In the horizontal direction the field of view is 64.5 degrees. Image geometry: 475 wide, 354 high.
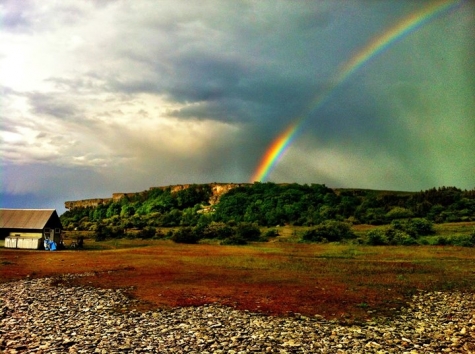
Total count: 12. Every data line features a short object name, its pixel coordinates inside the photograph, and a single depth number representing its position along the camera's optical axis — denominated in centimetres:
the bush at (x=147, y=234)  10469
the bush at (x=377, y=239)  7831
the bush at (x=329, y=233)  8600
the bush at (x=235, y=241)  9069
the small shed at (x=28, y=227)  7094
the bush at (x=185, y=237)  9419
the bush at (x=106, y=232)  10494
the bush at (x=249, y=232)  9562
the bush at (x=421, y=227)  8362
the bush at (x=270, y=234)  9725
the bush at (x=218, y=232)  9858
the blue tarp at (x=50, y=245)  7069
